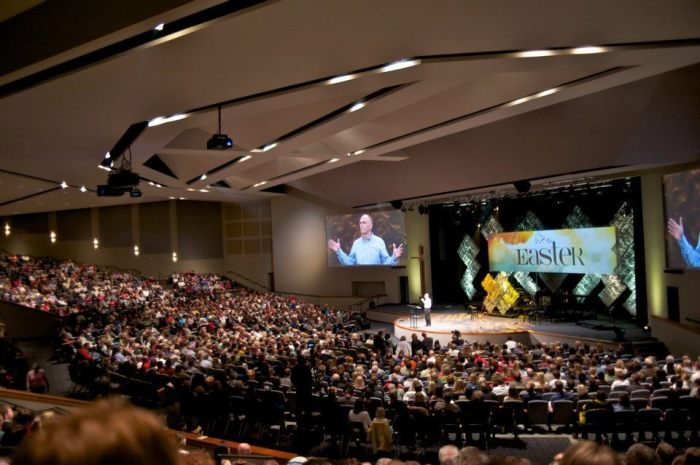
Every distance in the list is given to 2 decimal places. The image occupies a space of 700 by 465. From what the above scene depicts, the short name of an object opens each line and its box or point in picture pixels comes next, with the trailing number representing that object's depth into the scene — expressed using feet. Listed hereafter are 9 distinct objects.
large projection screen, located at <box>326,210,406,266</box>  78.18
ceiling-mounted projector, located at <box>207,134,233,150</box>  27.30
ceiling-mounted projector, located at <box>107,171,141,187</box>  31.81
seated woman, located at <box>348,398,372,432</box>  24.42
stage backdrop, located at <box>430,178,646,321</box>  56.18
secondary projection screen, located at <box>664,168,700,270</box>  41.11
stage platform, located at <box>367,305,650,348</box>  51.37
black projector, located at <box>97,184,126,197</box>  34.17
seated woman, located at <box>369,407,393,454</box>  22.85
